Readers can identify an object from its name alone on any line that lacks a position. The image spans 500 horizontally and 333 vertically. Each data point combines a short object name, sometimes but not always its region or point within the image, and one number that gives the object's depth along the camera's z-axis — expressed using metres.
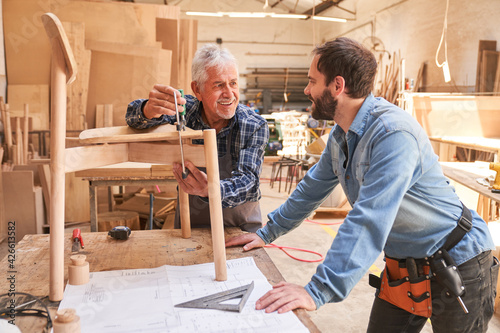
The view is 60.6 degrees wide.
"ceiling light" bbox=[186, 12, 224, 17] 9.74
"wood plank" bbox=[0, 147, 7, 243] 4.65
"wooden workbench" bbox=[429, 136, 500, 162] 4.96
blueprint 1.12
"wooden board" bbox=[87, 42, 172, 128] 6.01
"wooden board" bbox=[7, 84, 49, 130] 5.96
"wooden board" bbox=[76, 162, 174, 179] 3.25
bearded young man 1.26
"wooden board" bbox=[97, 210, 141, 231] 3.83
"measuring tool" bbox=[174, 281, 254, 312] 1.21
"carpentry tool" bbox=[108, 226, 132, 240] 1.86
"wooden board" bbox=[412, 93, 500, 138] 5.88
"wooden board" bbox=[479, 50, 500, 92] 7.95
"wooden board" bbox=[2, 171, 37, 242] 4.69
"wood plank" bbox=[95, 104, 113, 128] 5.97
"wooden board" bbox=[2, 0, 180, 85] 6.02
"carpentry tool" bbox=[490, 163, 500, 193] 3.11
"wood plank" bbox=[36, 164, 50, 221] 4.86
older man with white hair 1.91
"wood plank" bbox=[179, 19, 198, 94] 6.45
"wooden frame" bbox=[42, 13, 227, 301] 1.21
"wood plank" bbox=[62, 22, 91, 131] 5.83
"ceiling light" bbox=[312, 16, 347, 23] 10.93
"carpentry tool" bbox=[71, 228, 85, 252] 1.73
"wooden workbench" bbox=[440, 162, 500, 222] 3.24
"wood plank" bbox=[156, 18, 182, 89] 6.41
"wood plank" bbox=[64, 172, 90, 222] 5.27
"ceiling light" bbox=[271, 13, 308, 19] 9.78
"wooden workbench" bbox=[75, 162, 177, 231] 3.28
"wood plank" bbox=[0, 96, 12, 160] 5.22
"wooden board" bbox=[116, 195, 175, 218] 4.49
